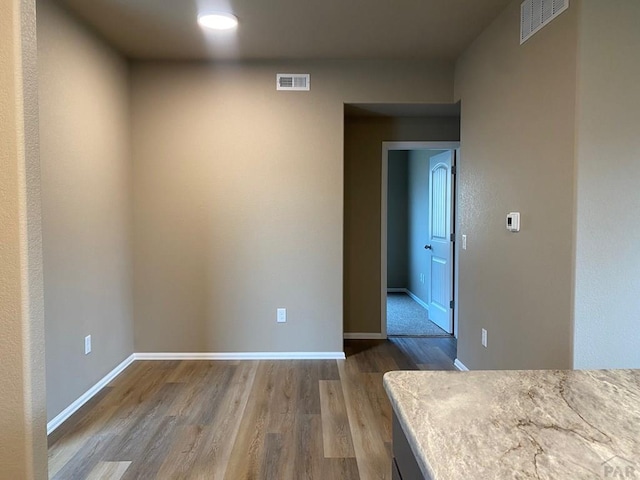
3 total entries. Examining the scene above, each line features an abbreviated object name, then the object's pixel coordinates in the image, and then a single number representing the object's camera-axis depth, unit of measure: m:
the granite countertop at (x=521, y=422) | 0.71
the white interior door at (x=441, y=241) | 4.38
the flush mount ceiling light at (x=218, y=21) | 2.65
